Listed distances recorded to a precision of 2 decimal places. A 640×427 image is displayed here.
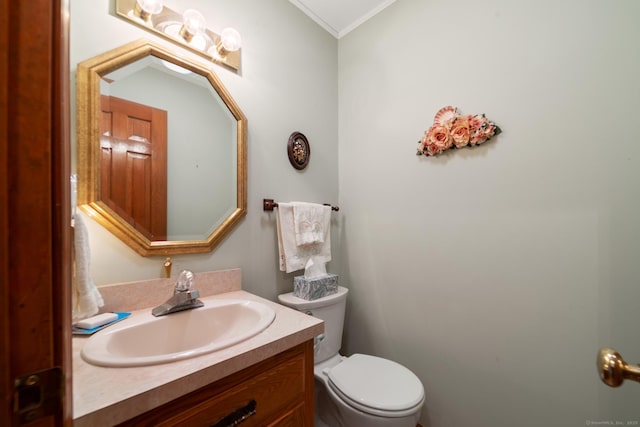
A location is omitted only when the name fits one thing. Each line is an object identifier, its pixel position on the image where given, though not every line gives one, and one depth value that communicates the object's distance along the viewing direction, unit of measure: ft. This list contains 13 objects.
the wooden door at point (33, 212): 0.94
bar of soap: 2.48
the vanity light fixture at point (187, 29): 3.20
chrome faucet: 2.95
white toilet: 3.22
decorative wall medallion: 4.83
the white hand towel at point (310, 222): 4.61
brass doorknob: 1.47
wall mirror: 2.92
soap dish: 2.41
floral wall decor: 3.83
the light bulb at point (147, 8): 3.18
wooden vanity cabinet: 1.83
